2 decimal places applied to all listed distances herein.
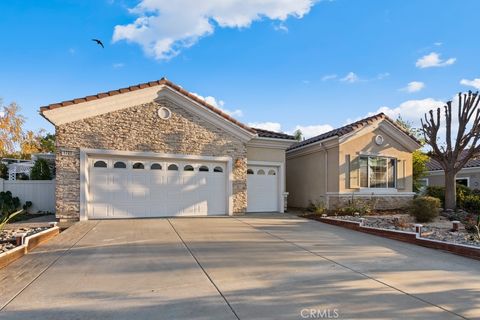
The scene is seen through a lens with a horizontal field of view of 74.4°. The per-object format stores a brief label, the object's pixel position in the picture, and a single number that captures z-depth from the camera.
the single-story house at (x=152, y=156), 11.61
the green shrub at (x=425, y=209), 12.38
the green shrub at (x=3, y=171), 17.34
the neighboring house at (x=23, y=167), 15.62
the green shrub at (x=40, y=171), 14.58
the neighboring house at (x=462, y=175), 23.03
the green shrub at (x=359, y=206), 14.05
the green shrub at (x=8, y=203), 12.79
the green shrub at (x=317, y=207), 13.79
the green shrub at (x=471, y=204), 16.36
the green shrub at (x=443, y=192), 17.22
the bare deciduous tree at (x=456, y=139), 15.79
